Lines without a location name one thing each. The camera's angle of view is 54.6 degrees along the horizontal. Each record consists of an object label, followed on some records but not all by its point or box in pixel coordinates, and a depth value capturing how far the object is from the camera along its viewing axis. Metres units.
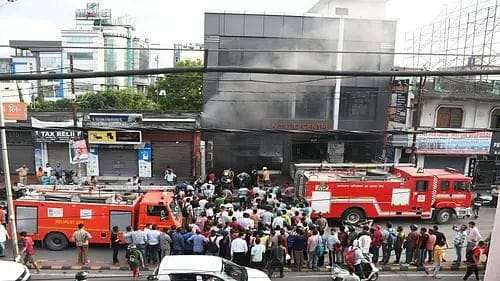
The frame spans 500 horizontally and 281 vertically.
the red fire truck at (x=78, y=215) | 12.88
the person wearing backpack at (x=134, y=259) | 11.16
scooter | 10.92
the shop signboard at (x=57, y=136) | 21.42
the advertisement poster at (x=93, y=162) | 21.97
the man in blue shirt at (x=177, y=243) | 11.78
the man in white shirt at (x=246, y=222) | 12.87
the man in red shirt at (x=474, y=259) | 11.37
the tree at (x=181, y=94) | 38.03
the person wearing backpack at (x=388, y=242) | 12.31
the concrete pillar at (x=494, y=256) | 2.79
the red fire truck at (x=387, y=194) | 15.82
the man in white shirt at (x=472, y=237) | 12.06
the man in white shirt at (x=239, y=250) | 11.38
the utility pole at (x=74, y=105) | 17.23
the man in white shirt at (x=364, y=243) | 11.52
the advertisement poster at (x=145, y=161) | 22.02
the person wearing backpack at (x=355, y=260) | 11.12
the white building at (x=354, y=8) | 26.88
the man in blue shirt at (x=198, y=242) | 11.65
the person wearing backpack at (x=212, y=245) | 11.76
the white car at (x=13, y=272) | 9.74
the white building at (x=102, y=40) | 88.31
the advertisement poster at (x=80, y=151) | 18.91
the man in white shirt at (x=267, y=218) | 13.48
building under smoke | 21.83
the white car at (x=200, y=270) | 9.12
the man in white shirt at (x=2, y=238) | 12.09
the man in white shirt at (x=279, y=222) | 12.84
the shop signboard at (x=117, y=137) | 21.50
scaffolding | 25.31
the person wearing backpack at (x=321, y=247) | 11.92
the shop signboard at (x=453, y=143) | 21.03
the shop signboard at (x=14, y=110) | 19.74
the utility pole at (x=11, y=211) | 12.05
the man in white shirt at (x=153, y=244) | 11.84
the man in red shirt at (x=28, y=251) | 11.50
